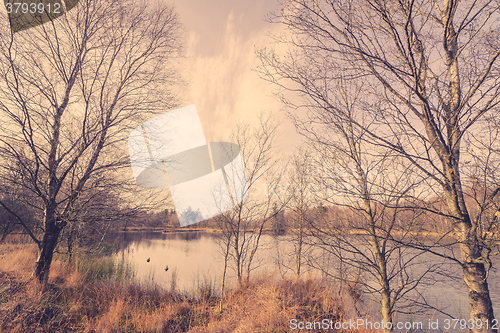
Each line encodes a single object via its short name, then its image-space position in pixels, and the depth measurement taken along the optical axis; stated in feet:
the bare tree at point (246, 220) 20.99
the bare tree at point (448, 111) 7.32
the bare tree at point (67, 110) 14.79
